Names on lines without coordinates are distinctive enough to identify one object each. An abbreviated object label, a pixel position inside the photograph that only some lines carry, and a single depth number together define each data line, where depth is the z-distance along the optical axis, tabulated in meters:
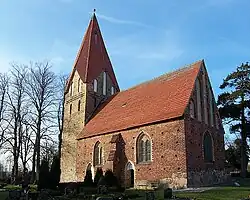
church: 19.86
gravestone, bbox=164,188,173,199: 13.64
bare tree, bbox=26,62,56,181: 28.00
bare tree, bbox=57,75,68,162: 32.68
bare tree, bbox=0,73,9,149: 31.53
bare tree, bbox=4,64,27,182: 30.02
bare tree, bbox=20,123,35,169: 28.63
